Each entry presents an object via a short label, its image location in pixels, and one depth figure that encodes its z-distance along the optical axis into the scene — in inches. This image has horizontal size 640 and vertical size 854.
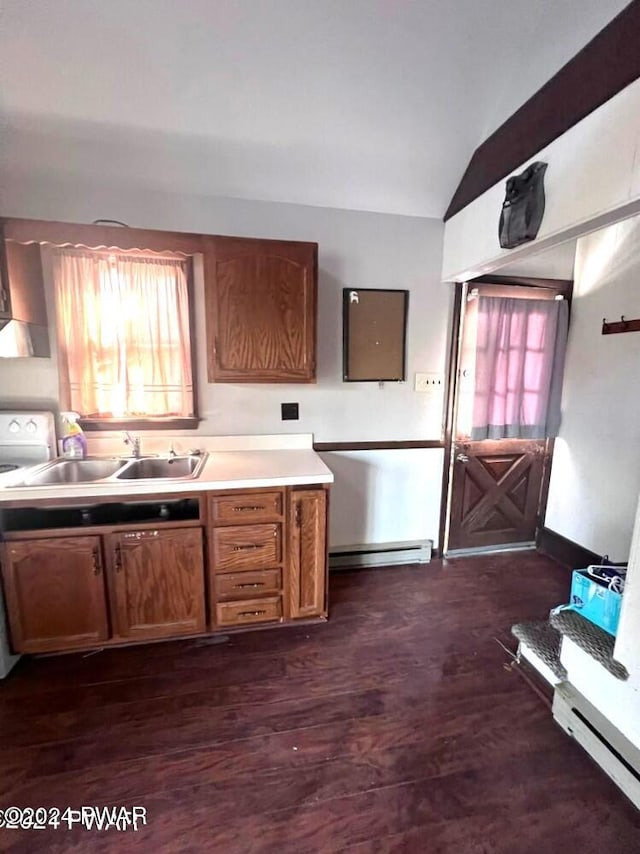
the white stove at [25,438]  84.4
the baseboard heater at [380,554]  108.9
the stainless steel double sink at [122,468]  83.0
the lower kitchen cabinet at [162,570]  71.6
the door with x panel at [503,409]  108.1
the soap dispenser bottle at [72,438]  85.7
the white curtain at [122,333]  85.1
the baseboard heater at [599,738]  52.9
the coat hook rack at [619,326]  94.2
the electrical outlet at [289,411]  99.7
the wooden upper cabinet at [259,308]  80.5
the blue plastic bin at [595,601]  65.0
